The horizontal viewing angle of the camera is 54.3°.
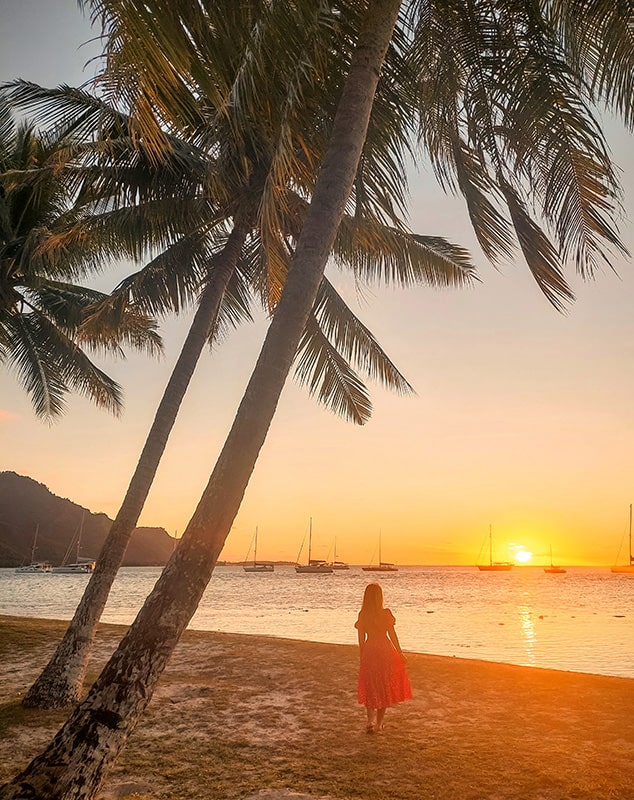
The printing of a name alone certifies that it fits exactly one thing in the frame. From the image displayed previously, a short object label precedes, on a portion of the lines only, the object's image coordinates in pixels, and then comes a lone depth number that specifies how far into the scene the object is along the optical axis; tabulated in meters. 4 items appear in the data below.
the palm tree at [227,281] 7.63
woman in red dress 7.01
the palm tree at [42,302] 12.98
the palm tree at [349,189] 3.78
